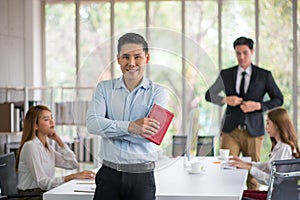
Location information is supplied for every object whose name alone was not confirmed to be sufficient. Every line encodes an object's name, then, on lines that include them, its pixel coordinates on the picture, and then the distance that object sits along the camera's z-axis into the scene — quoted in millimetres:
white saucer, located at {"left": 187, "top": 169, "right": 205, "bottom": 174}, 3787
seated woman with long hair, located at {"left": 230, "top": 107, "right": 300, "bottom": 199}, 4043
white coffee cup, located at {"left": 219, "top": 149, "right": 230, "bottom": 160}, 4605
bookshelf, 6693
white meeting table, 2904
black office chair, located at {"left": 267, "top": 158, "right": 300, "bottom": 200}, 2947
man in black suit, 5672
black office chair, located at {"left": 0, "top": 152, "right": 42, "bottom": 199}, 3596
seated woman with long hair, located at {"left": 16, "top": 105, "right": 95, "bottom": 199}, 3906
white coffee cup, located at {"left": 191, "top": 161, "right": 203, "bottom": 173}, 3781
